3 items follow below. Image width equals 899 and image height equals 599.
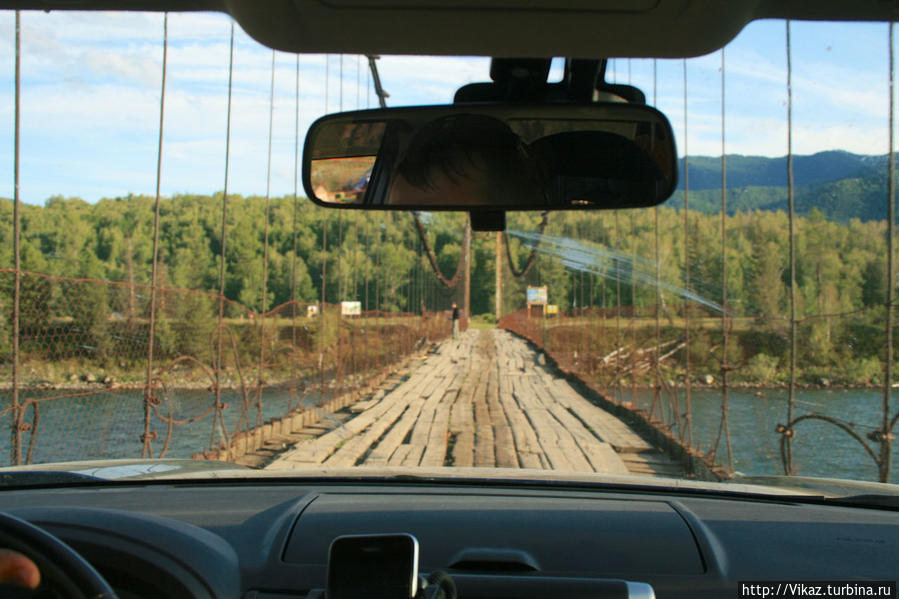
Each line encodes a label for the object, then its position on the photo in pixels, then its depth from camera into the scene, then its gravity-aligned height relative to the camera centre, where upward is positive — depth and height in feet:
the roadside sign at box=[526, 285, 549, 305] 94.07 +2.57
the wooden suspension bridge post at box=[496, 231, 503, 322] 111.34 +7.37
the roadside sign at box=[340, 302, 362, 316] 40.24 +0.19
